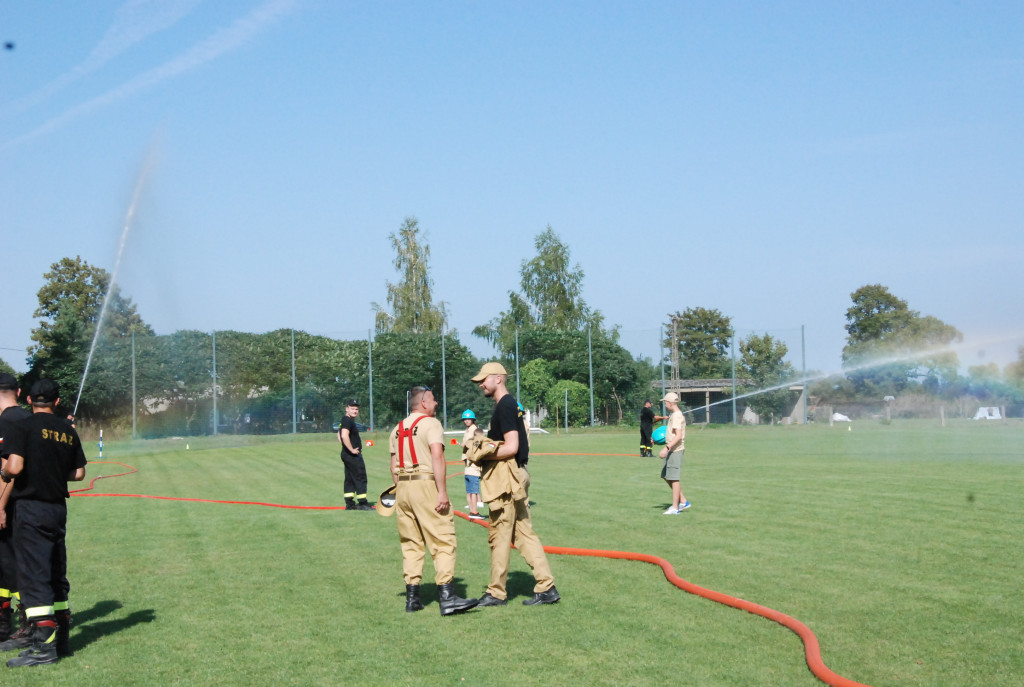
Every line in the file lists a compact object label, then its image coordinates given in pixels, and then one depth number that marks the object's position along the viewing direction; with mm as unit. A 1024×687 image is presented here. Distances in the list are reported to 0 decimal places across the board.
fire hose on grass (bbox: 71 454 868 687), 5836
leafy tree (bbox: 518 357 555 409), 56594
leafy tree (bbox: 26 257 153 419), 47844
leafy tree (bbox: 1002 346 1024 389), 44325
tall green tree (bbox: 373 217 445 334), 70688
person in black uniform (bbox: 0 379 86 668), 6746
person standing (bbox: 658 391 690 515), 14211
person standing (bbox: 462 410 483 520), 14594
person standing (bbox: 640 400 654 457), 30688
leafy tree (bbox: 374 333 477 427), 53500
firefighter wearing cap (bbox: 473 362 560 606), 8133
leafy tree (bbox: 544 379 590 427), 54969
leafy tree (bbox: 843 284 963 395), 53188
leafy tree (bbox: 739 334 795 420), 57906
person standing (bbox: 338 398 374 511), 15773
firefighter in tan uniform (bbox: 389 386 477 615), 8008
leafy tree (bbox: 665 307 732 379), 88312
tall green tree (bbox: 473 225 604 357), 71812
